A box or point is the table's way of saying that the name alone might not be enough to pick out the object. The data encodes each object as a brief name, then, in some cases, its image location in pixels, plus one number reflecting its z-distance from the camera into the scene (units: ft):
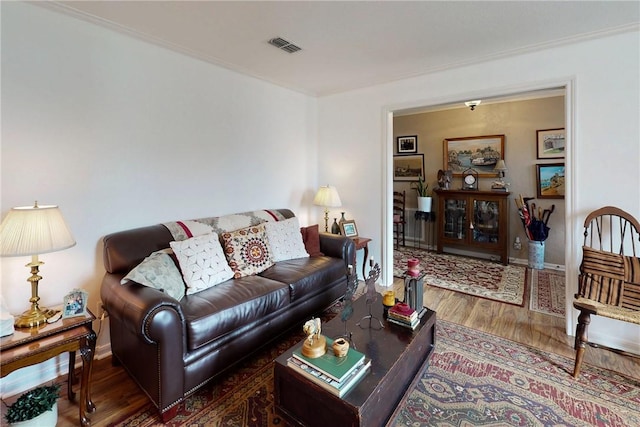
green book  4.24
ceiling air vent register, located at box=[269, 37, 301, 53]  8.05
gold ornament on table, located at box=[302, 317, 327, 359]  4.63
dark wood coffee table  4.09
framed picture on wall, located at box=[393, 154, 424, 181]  17.83
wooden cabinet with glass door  14.79
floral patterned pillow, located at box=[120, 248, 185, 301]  5.96
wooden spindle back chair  6.39
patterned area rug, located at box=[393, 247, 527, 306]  11.18
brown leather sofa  5.16
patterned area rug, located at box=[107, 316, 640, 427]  5.33
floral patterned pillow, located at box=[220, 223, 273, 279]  8.00
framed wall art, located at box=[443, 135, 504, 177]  15.23
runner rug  9.73
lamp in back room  14.74
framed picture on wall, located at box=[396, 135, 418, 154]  17.90
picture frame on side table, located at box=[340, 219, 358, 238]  12.17
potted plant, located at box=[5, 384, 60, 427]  4.51
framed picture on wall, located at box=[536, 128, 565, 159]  13.64
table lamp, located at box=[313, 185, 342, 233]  11.91
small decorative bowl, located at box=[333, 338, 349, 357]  4.57
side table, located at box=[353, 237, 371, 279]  11.41
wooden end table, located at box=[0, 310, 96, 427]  4.60
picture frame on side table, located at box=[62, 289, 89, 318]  5.56
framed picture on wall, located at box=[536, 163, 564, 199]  13.79
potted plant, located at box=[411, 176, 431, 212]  16.88
